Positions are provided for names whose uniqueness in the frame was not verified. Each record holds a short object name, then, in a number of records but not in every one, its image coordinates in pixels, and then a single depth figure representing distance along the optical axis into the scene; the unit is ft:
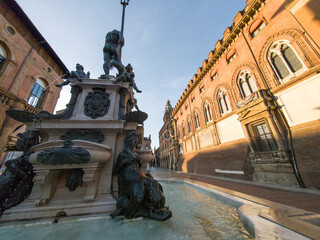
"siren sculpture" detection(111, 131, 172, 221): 6.78
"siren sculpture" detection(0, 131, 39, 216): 7.15
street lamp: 18.62
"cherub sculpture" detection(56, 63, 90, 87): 11.25
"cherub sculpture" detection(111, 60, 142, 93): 11.61
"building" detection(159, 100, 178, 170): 66.90
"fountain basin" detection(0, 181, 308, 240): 5.08
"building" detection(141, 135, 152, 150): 126.45
